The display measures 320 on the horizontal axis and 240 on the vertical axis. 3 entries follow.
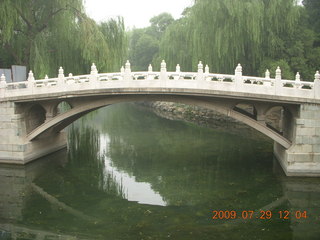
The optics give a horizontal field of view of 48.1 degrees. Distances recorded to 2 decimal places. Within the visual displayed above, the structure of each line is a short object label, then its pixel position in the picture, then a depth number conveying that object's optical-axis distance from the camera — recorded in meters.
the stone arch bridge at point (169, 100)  11.26
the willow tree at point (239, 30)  20.33
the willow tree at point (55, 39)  16.09
